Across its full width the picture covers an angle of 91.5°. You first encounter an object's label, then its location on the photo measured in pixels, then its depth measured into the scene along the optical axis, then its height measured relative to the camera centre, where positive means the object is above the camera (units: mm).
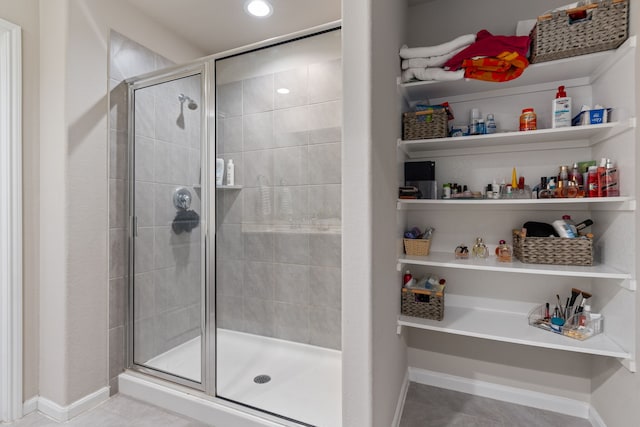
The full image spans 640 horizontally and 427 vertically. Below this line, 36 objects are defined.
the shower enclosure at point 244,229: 1784 -121
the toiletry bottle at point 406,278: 1872 -401
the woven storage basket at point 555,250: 1491 -187
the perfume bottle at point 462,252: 1806 -232
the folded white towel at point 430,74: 1602 +733
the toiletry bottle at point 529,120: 1585 +475
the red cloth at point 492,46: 1490 +809
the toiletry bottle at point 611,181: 1394 +143
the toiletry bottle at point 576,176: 1527 +181
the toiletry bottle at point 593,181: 1447 +149
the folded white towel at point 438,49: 1560 +849
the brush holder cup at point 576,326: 1506 -564
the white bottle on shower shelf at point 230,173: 2043 +254
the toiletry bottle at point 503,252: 1681 -217
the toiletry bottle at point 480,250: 1794 -217
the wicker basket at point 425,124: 1718 +494
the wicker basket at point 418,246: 1826 -203
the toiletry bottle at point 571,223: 1556 -52
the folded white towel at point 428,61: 1615 +804
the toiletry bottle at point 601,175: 1411 +172
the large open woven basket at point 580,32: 1344 +811
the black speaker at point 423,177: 1808 +203
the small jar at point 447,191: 1791 +122
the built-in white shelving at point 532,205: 1364 +44
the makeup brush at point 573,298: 1620 -446
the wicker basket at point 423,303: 1716 -516
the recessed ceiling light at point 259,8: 1993 +1336
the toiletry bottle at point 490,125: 1718 +482
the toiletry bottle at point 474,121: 1733 +510
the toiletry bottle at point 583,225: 1580 -62
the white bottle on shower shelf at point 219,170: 1839 +243
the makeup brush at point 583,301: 1565 -441
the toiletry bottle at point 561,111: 1524 +499
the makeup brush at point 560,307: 1654 -516
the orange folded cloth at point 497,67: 1486 +714
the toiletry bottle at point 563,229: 1548 -81
